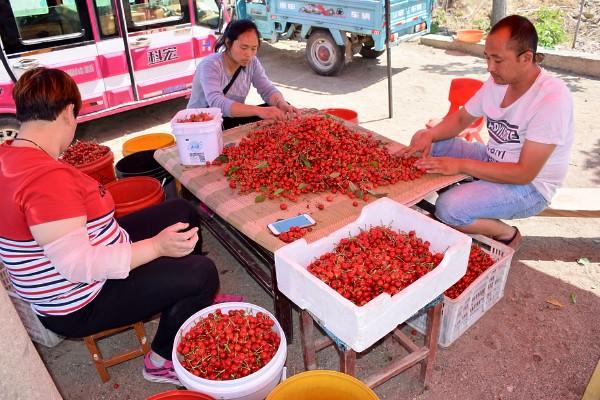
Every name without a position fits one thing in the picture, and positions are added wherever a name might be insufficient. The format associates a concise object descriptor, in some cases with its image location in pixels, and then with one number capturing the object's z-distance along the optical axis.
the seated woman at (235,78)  4.17
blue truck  8.48
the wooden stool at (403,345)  2.45
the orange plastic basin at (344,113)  5.04
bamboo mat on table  2.81
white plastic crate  2.99
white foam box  1.88
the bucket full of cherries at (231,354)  2.16
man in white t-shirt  3.01
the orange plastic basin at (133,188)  3.68
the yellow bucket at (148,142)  4.85
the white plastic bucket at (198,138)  3.42
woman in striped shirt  1.95
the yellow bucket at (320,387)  1.99
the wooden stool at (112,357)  2.78
